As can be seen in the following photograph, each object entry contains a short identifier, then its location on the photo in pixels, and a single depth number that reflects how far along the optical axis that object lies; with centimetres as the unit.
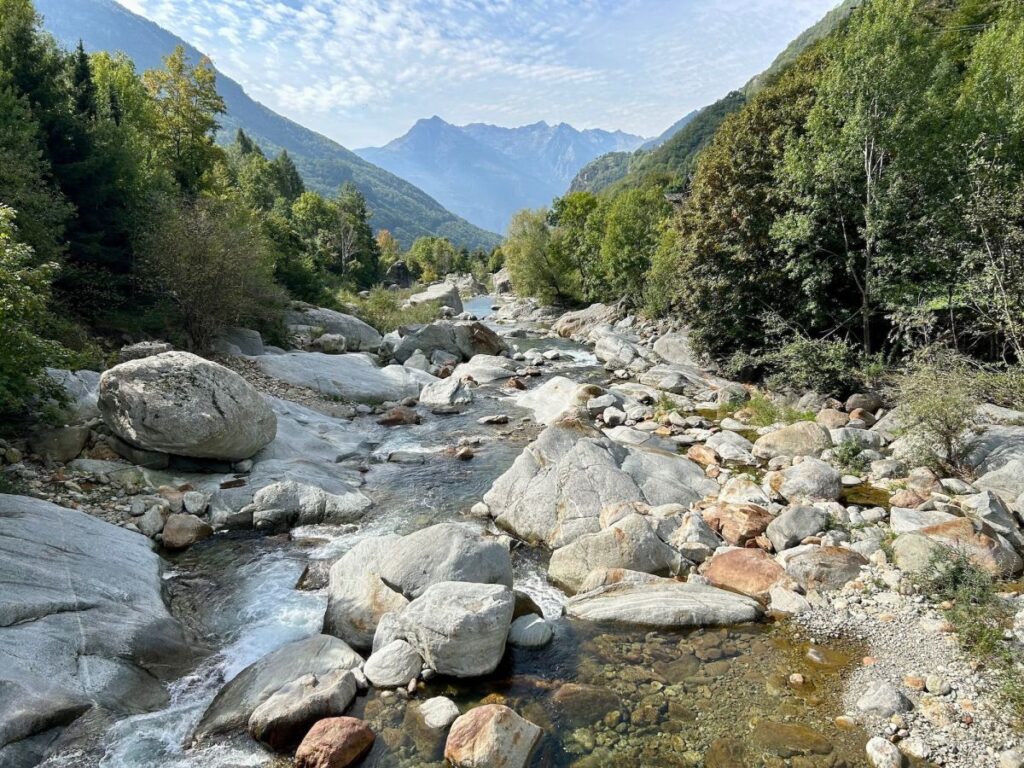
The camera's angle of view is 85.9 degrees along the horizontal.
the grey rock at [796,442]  1498
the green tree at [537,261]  5841
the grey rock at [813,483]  1227
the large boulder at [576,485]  1189
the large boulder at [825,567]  931
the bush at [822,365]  1875
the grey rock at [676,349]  2971
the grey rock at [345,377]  2289
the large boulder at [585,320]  4688
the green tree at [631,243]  4556
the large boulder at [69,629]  616
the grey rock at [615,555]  1004
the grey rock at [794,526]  1048
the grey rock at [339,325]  3316
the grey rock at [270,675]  679
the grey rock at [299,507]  1227
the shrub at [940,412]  1207
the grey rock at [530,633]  826
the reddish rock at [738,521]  1093
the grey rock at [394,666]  736
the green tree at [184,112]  3397
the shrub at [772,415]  1800
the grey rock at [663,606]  855
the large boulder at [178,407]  1284
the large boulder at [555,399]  2128
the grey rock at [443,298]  6148
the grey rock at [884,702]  646
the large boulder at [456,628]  744
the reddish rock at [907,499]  1131
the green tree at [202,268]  2170
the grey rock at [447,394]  2350
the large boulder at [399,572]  854
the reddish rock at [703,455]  1540
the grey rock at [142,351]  1597
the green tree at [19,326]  979
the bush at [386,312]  4259
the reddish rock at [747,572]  942
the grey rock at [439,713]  671
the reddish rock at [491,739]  603
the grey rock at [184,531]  1109
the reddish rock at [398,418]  2052
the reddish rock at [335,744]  611
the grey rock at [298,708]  649
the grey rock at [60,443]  1229
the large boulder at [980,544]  884
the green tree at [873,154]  1752
